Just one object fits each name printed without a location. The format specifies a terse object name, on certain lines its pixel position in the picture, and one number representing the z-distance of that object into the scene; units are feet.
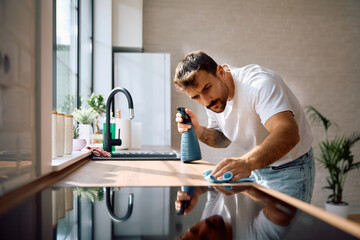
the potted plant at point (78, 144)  5.87
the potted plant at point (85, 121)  7.84
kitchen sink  5.45
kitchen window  8.40
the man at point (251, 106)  4.72
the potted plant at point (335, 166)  13.75
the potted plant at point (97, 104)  9.48
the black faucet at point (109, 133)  6.19
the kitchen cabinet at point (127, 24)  12.94
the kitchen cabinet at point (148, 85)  12.77
